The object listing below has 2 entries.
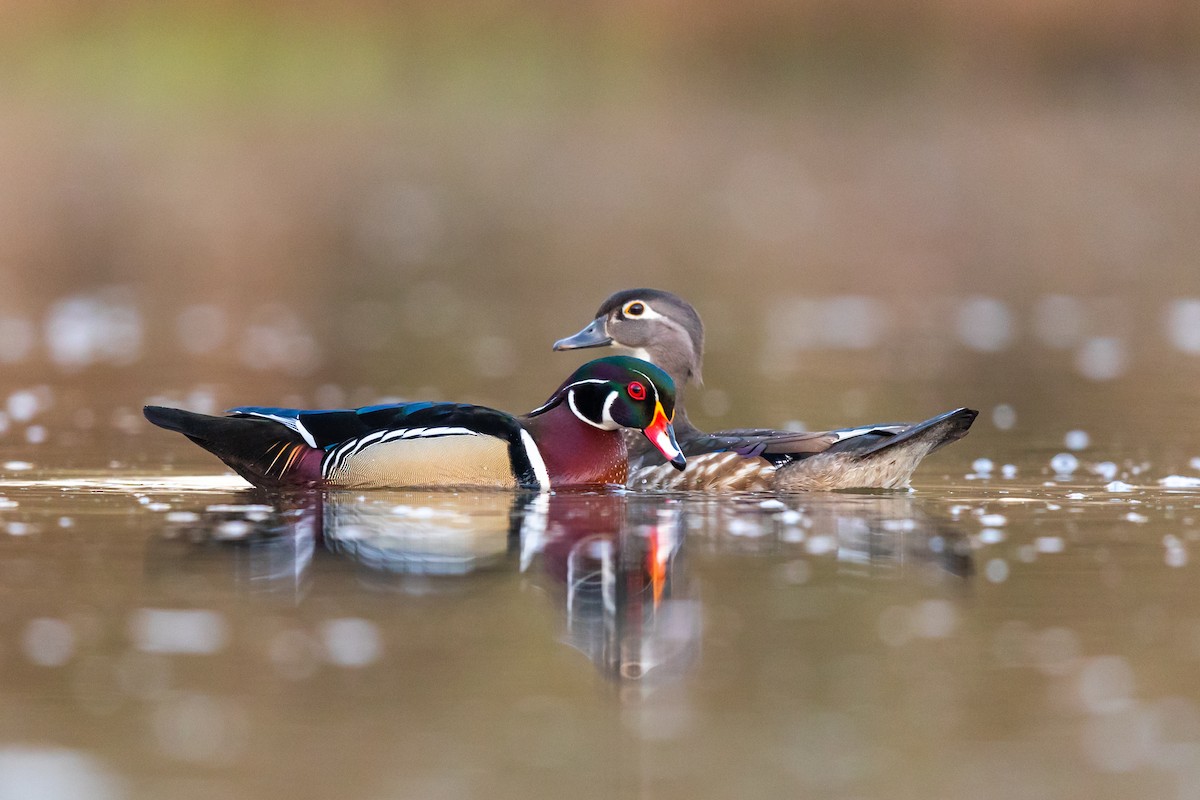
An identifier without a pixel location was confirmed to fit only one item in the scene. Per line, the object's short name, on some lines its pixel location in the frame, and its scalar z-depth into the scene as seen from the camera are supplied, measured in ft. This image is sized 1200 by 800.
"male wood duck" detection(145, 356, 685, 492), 59.62
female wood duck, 59.77
